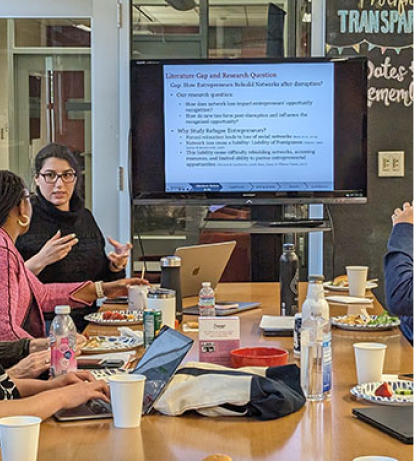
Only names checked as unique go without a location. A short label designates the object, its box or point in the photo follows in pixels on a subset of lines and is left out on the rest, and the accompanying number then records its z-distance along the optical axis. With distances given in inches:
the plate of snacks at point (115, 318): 176.0
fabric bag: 107.8
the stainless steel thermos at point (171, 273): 171.4
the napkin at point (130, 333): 156.6
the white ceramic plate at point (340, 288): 223.1
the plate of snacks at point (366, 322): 166.8
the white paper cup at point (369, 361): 121.8
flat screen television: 248.3
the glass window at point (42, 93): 286.0
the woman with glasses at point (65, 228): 243.5
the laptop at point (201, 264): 197.3
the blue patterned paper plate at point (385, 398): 112.7
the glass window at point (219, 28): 286.2
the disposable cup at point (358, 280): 211.8
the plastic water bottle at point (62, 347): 124.4
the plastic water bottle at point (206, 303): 181.4
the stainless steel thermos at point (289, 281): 174.2
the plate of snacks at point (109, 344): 147.1
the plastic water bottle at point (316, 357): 115.3
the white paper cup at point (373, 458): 84.9
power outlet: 282.4
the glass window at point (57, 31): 284.6
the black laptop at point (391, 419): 99.3
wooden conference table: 94.5
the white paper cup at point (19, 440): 87.3
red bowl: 125.5
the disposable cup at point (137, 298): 190.3
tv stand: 247.4
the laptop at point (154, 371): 108.6
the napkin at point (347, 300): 201.5
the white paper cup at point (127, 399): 102.7
